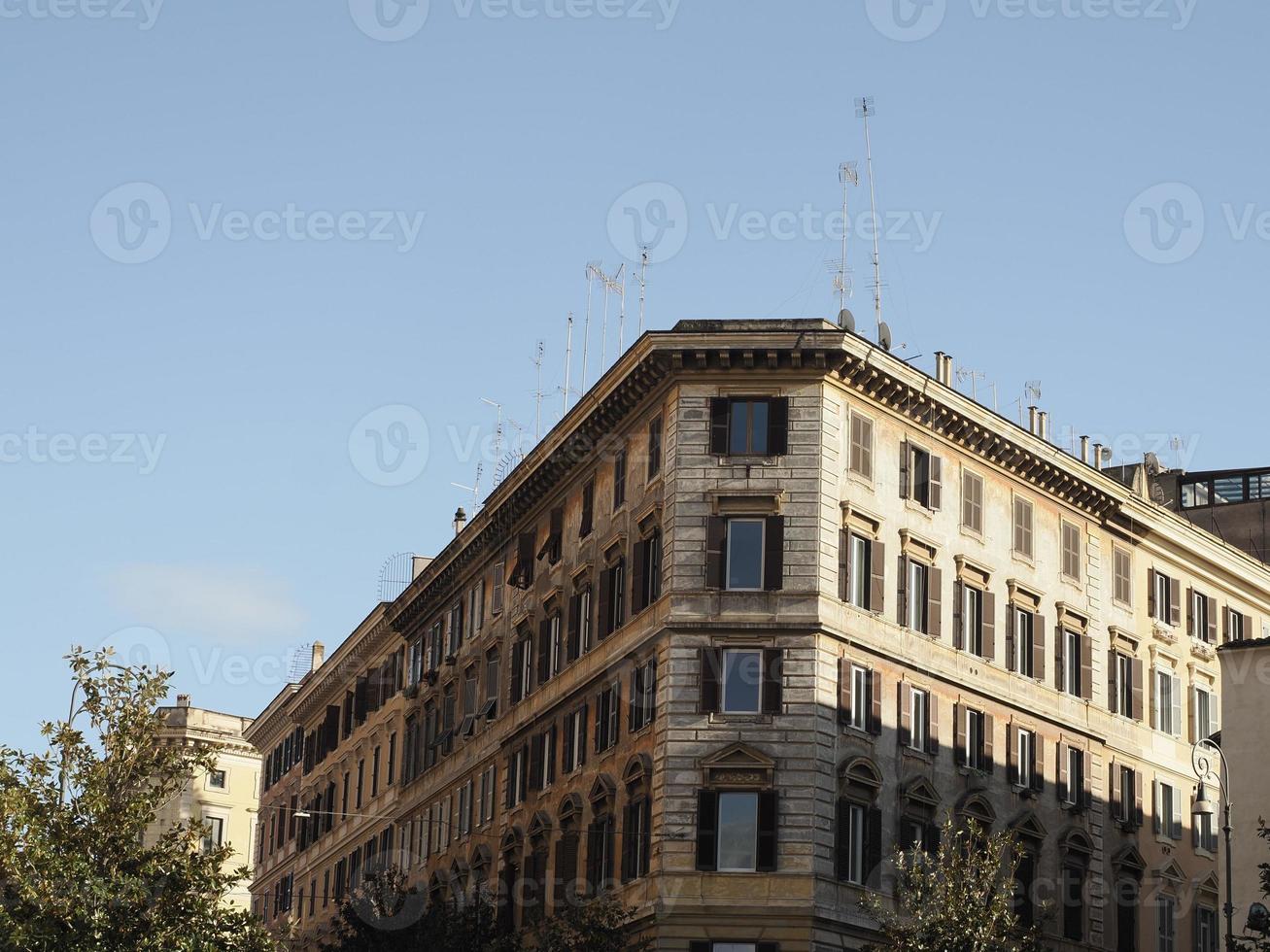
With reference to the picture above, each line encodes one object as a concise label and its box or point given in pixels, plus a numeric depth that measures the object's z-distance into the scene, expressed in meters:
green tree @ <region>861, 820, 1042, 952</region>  49.00
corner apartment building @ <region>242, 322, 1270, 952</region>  55.00
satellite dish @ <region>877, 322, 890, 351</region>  62.80
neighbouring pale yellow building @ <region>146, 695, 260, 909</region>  126.88
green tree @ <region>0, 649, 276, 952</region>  44.66
